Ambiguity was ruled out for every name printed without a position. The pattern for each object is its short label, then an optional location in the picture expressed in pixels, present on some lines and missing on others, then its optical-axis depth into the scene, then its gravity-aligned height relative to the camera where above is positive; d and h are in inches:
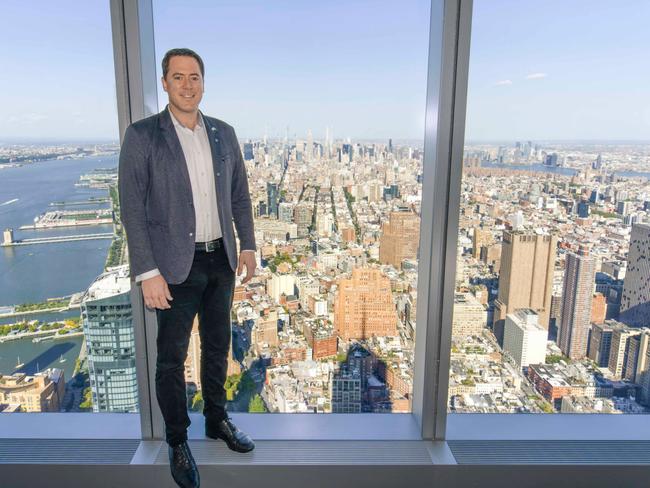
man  59.1 -9.7
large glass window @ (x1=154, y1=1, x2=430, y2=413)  73.3 -3.6
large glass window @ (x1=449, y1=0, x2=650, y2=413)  72.4 -8.0
